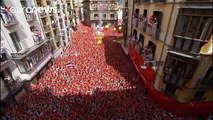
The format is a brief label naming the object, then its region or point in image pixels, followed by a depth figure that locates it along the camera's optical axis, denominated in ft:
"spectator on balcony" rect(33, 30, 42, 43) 71.19
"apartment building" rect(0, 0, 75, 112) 53.42
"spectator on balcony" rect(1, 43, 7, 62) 51.28
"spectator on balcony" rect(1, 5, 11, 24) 52.54
